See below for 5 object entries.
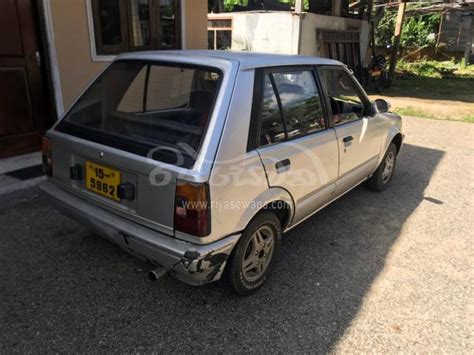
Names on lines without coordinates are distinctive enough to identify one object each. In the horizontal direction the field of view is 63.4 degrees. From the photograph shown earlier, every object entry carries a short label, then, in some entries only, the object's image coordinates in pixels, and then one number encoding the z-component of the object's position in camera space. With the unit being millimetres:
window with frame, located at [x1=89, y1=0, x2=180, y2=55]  5391
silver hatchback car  2117
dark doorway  4500
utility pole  13188
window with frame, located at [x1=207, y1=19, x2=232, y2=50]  13133
